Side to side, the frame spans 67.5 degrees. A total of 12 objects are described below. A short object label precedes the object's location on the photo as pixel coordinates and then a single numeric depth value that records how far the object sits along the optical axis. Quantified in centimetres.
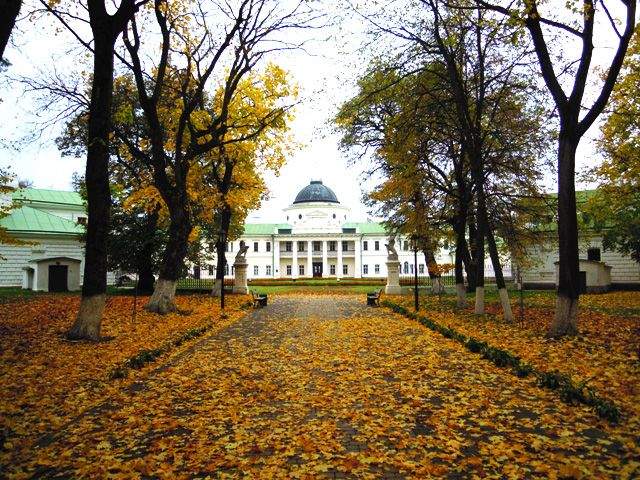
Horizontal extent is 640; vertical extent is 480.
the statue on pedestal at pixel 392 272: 3189
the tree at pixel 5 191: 1563
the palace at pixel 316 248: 8044
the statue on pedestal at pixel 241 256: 3220
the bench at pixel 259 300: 2370
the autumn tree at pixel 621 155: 1997
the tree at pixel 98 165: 1121
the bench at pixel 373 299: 2431
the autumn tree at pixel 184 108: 1593
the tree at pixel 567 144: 1145
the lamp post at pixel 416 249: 1959
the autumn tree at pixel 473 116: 1606
